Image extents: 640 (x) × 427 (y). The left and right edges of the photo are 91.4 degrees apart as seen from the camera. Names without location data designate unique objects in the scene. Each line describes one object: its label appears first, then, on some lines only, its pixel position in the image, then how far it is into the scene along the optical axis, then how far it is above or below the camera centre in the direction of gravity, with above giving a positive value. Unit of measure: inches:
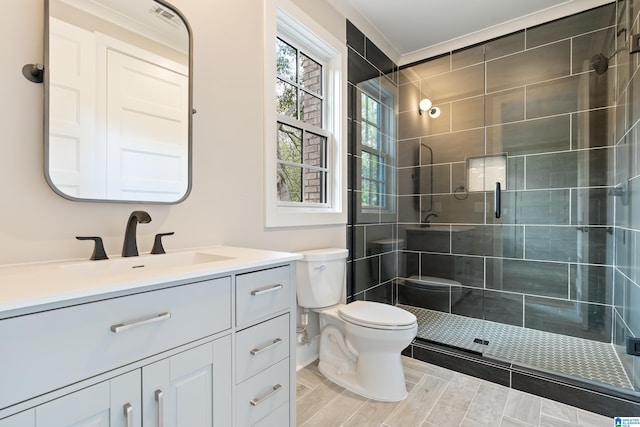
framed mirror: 41.1 +16.7
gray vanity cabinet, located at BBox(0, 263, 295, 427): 25.1 -14.7
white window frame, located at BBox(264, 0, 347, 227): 70.4 +28.0
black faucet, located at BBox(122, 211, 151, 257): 44.2 -3.6
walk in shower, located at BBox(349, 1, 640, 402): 84.0 +4.8
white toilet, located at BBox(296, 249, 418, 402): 67.7 -26.5
